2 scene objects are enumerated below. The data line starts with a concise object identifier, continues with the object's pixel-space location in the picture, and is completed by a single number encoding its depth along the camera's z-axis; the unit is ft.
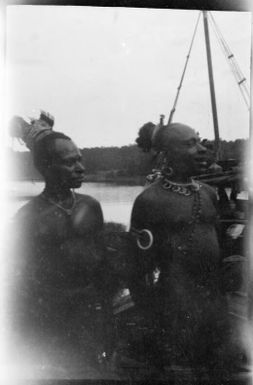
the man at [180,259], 9.53
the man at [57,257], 9.32
